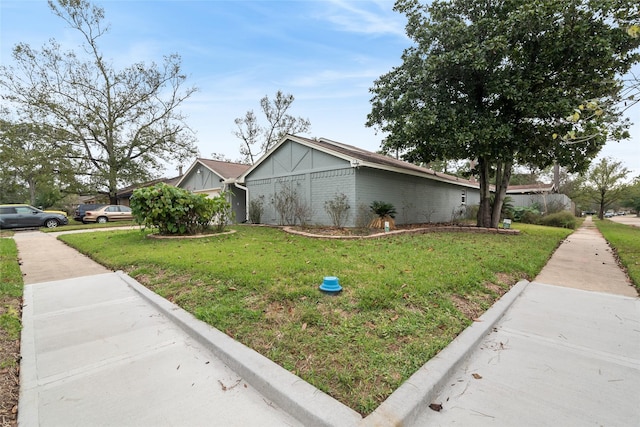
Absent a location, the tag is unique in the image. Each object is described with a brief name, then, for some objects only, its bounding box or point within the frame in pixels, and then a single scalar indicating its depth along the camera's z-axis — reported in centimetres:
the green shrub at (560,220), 1582
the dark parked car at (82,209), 2070
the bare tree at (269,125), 3039
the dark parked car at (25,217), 1502
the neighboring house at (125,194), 2919
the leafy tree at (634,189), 2699
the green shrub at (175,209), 786
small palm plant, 1047
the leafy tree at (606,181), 2809
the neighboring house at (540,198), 2096
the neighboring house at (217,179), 1639
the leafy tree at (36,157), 1850
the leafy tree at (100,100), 1839
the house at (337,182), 1082
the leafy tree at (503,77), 830
